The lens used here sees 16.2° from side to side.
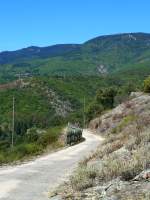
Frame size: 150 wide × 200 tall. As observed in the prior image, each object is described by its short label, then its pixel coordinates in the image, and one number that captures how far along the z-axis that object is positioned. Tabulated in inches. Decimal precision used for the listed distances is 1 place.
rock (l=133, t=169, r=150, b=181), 483.1
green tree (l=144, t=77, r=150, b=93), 2613.2
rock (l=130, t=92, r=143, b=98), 2593.5
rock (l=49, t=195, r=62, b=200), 492.4
